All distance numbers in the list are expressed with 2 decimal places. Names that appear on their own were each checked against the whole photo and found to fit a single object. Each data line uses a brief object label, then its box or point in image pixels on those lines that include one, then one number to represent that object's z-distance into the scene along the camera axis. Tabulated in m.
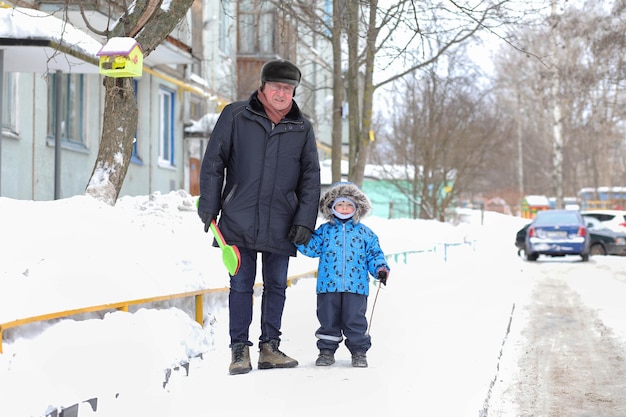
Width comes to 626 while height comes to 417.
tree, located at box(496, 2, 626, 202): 30.95
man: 6.12
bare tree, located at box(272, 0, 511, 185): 12.92
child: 6.60
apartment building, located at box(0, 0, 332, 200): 14.86
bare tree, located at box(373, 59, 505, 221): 28.77
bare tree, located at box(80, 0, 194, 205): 9.07
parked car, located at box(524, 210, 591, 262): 23.02
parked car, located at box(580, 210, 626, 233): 25.75
